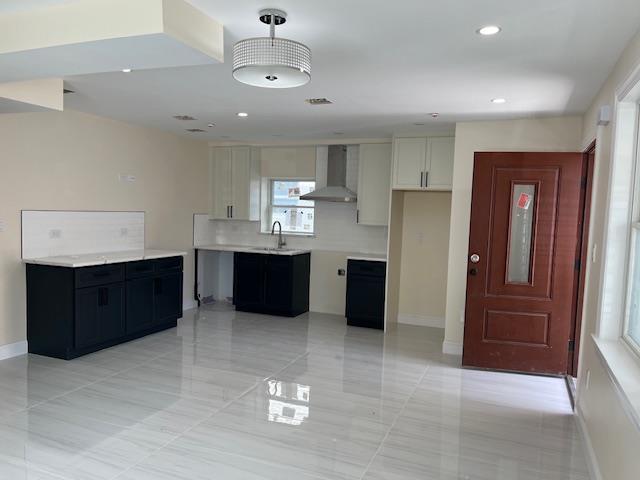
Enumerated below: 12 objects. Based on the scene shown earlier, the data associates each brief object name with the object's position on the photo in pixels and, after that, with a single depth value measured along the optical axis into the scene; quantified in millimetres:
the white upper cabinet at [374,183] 6031
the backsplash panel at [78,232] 4547
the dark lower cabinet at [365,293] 5898
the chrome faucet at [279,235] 6855
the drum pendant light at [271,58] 2326
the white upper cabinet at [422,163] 5488
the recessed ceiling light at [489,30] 2445
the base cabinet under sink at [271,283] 6293
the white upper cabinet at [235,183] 6840
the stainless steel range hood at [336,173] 6305
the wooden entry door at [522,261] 4277
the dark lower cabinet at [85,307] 4340
